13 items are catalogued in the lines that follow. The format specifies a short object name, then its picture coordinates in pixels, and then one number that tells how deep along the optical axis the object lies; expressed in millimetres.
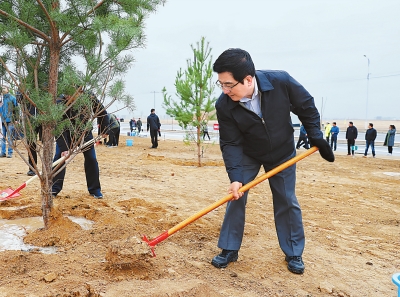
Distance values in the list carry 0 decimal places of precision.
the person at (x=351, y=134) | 15944
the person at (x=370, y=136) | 15227
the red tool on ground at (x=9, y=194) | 4318
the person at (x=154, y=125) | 15547
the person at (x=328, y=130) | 19562
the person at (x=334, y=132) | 17653
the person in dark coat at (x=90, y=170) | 4676
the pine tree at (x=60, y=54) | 2906
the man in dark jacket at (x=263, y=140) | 2764
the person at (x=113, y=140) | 15834
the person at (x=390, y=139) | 16467
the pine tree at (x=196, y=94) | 9883
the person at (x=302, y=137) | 18533
